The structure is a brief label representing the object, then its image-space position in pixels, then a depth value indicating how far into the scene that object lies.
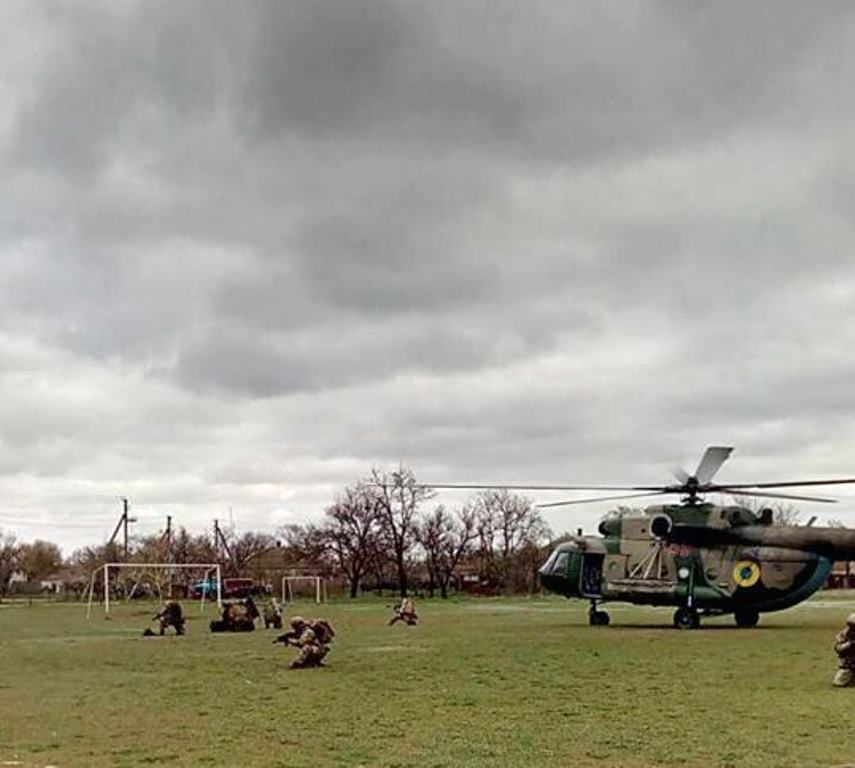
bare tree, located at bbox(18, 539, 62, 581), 156.62
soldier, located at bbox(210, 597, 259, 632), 36.72
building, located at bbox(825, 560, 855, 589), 96.94
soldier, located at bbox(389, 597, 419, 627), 39.31
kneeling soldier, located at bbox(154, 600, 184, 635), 35.62
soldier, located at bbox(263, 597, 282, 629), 38.17
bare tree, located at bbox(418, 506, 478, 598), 99.19
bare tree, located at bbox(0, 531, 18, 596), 133.86
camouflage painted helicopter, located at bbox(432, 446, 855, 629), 32.47
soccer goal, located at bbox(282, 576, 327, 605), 79.50
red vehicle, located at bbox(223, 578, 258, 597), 66.58
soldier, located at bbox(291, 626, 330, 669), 21.44
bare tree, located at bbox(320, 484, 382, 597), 98.00
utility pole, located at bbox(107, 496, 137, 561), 94.00
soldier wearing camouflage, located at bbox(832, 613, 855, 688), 16.73
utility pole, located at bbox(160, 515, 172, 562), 92.82
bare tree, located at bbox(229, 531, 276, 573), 108.54
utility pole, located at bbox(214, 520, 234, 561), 95.44
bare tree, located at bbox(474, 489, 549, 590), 104.88
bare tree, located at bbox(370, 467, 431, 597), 97.44
